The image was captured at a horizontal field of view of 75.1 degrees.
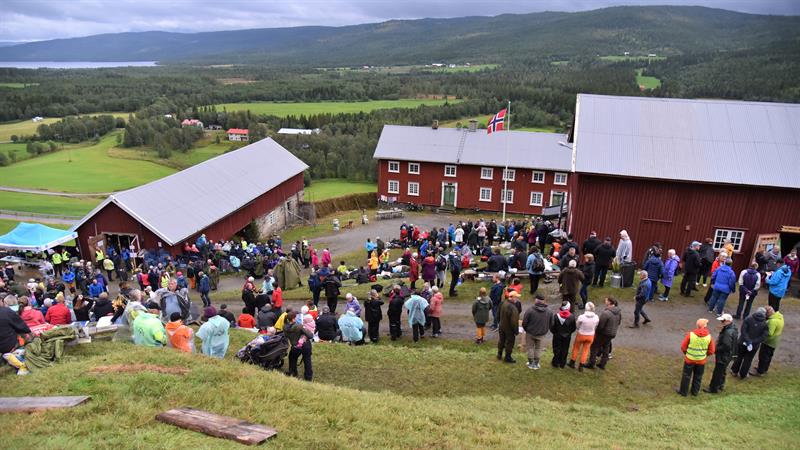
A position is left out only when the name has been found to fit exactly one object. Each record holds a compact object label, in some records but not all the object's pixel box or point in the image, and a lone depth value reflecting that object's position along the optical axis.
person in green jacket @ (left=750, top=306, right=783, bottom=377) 11.27
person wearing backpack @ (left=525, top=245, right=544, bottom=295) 16.67
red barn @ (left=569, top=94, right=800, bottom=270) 21.08
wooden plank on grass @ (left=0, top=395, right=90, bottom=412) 8.32
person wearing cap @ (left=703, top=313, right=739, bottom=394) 10.59
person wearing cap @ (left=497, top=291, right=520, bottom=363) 12.01
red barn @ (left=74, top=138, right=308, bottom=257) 26.38
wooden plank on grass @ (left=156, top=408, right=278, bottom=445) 7.63
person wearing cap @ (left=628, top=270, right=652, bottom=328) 13.78
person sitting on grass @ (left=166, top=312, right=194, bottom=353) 11.33
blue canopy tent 25.41
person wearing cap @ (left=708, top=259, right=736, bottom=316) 14.38
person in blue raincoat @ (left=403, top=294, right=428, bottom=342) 13.90
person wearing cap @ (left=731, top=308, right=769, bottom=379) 11.30
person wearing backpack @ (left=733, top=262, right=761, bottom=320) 14.11
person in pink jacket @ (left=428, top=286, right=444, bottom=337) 14.02
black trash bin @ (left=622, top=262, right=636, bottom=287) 17.06
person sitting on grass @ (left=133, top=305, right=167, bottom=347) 11.36
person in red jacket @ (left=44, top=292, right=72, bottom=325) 13.49
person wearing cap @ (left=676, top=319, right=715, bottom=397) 10.55
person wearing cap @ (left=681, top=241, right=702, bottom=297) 15.98
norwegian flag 30.45
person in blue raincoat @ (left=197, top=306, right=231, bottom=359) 11.23
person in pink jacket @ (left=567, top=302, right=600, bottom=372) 11.59
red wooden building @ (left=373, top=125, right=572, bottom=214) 41.50
